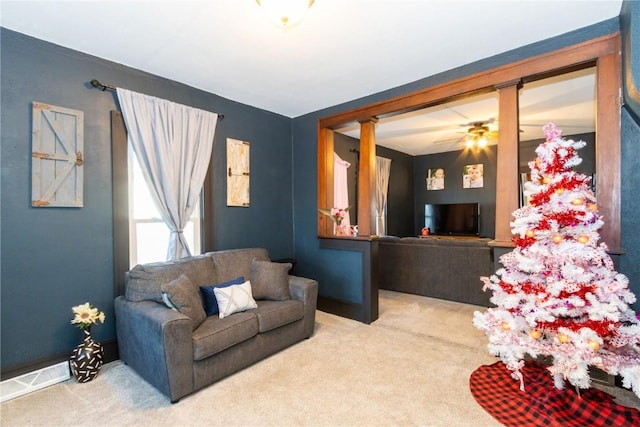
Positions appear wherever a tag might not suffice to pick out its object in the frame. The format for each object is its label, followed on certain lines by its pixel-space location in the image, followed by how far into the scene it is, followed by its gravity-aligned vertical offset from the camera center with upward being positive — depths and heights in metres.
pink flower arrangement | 3.98 -0.05
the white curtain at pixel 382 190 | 6.56 +0.46
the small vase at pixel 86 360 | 2.35 -1.16
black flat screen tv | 6.84 -0.18
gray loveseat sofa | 2.11 -0.90
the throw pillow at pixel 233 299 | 2.63 -0.78
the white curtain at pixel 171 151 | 2.94 +0.61
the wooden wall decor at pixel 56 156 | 2.44 +0.44
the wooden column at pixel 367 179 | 3.82 +0.40
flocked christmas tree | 1.94 -0.52
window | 3.03 -0.15
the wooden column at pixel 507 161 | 2.72 +0.45
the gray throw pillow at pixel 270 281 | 3.09 -0.72
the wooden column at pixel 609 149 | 2.26 +0.46
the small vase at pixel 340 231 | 4.10 -0.27
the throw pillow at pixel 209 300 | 2.70 -0.79
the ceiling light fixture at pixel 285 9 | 1.75 +1.17
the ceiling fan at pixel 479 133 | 4.99 +1.32
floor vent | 2.18 -1.27
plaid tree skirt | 1.88 -1.27
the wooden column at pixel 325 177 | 4.22 +0.46
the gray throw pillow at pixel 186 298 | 2.33 -0.68
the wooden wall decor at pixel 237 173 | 3.75 +0.48
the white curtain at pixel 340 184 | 5.53 +0.49
